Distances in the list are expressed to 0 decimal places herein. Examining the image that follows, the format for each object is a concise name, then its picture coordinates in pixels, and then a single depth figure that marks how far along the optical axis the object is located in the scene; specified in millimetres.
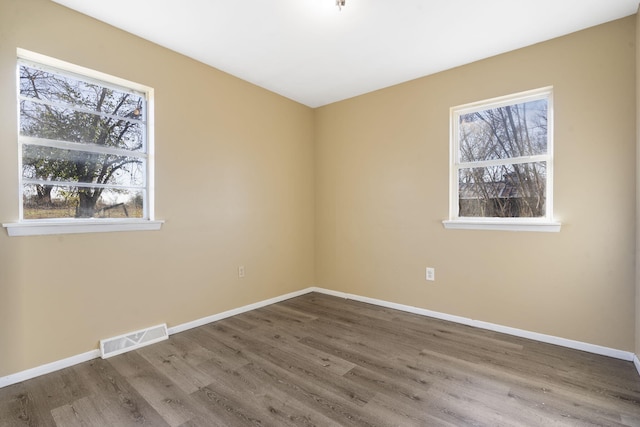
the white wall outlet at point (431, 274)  3180
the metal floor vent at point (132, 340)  2312
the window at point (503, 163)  2625
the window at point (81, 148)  2088
